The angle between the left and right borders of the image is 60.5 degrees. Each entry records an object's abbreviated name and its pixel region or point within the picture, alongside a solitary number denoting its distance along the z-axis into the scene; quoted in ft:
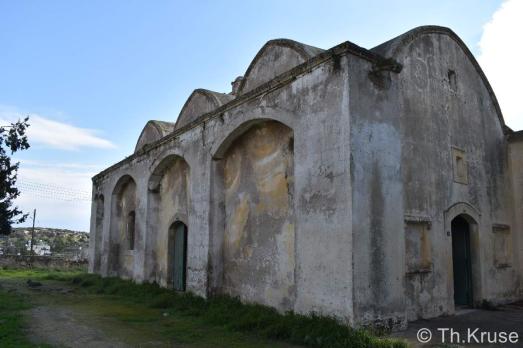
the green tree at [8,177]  45.85
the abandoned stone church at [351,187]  23.24
